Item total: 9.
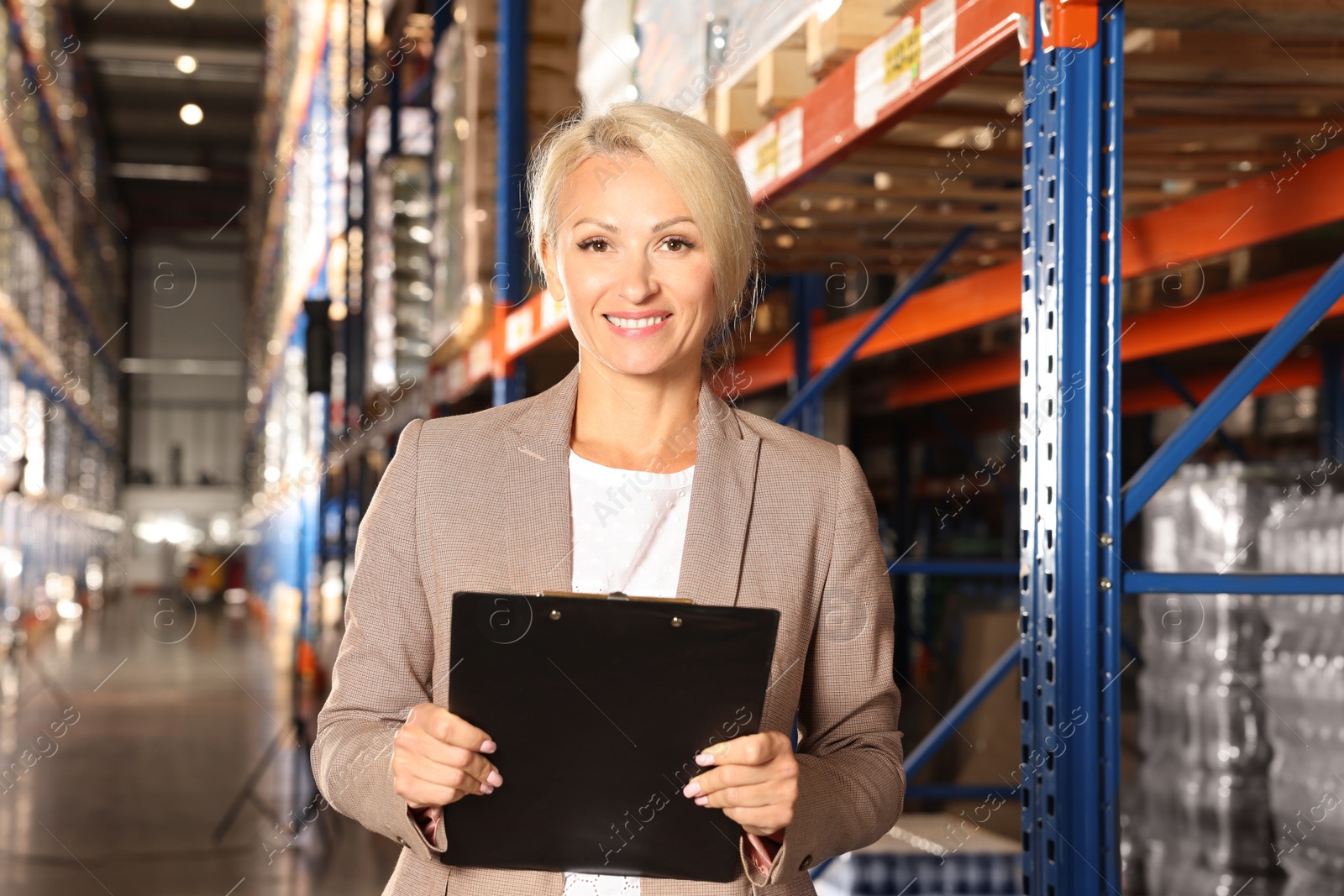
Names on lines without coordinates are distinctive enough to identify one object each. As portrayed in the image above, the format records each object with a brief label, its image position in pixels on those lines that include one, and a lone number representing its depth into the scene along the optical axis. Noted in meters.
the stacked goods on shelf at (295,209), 13.08
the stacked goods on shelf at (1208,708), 3.93
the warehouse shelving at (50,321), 18.00
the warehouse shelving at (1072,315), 1.92
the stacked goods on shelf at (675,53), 3.44
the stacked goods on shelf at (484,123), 5.81
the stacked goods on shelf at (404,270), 9.37
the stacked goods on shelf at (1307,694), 3.62
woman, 1.54
